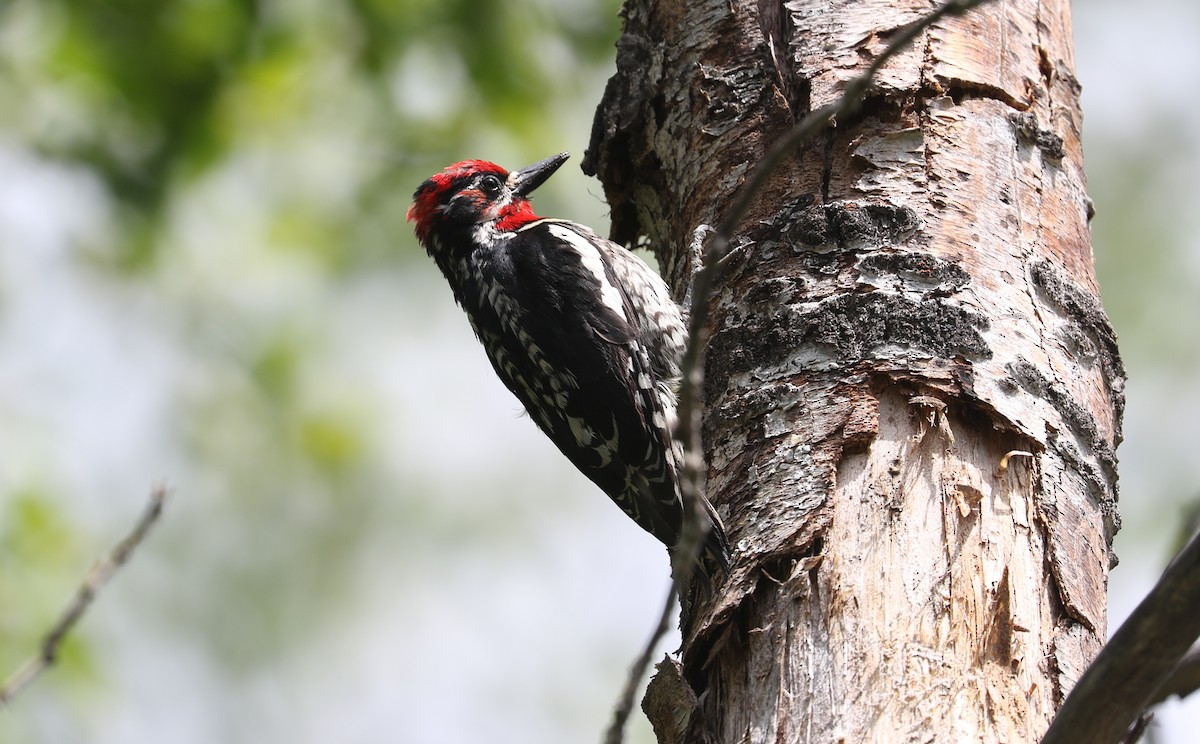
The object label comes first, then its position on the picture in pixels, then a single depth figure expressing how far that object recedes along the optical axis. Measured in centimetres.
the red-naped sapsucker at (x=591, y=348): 727
